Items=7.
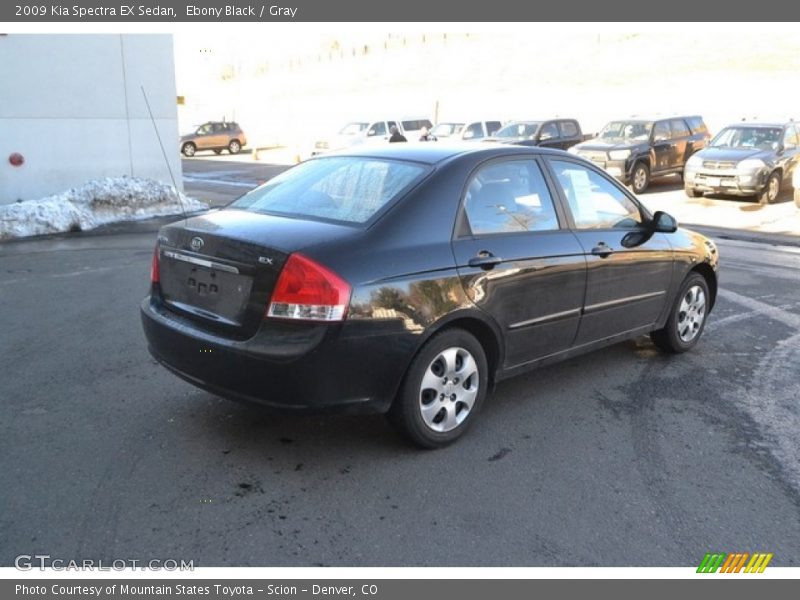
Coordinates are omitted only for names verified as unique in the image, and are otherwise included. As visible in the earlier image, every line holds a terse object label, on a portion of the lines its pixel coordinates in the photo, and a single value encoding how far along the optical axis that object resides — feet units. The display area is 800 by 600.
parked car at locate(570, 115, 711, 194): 59.16
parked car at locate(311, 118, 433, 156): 82.02
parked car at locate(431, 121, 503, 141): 76.18
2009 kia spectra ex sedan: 11.68
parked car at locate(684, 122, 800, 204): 52.49
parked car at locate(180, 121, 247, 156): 120.03
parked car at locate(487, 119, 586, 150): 66.69
